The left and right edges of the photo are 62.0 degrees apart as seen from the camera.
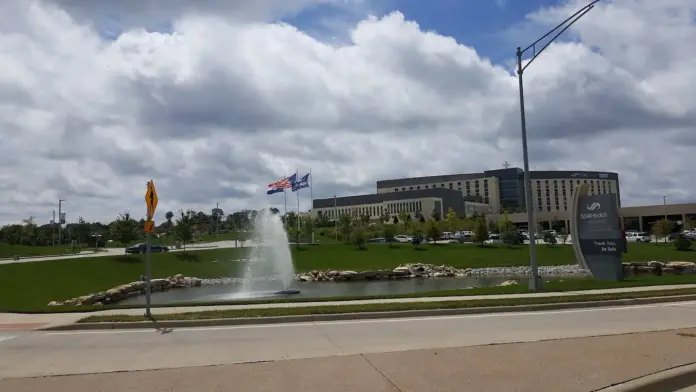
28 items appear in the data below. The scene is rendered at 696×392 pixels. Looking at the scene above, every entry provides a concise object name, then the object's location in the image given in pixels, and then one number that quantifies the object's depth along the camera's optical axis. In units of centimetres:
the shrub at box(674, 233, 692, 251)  5866
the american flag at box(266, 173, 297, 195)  7538
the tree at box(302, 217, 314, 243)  7925
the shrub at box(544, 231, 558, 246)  6857
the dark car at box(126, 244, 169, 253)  6032
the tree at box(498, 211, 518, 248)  7050
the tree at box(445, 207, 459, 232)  9750
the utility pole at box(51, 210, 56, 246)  10547
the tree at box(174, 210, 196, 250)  6078
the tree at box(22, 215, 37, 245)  10106
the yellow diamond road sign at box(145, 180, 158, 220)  1425
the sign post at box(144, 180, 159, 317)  1426
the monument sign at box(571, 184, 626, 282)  2631
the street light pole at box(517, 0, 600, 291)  2044
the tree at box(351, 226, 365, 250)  6928
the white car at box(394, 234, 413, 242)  8614
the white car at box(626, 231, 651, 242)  7950
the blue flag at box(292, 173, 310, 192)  7641
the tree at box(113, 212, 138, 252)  5634
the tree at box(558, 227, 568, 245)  7438
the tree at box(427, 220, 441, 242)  7294
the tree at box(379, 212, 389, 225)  13458
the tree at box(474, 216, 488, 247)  6838
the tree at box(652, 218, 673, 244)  6762
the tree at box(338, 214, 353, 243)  7514
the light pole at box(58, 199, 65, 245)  9794
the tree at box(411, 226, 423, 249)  7300
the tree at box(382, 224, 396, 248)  7536
